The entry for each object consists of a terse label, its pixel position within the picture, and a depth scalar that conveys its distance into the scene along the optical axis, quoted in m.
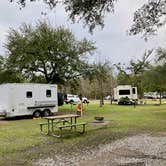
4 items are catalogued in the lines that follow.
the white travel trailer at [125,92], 46.03
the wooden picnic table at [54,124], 14.36
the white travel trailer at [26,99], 22.94
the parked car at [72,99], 51.53
